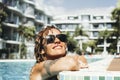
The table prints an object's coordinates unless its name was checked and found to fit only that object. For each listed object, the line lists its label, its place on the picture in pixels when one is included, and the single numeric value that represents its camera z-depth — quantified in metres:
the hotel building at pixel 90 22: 45.95
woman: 1.16
